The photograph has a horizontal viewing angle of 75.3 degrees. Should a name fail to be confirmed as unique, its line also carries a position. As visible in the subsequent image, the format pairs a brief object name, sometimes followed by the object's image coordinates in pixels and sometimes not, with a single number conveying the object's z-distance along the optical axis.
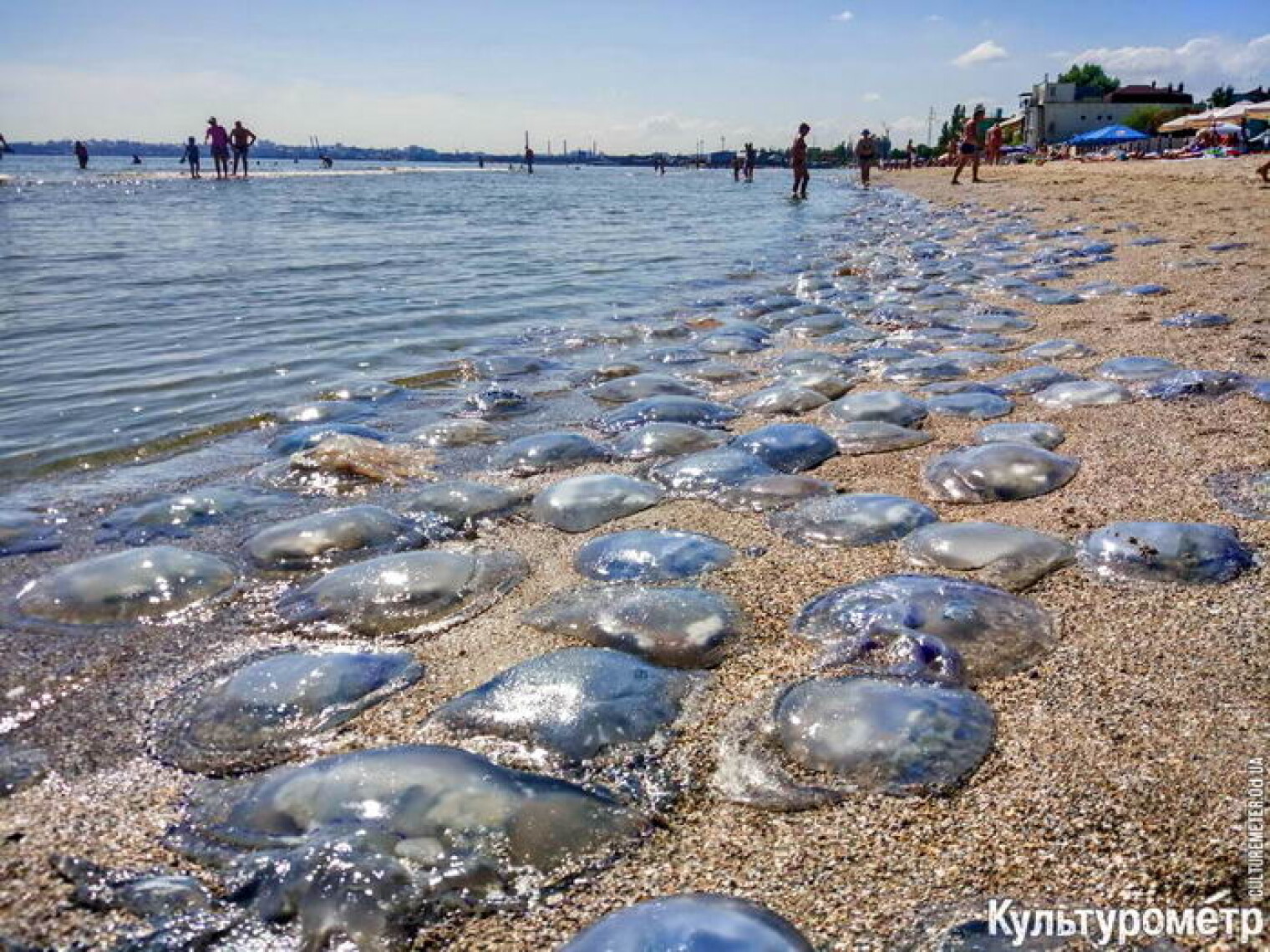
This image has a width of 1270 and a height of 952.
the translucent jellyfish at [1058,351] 4.02
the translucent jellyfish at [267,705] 1.46
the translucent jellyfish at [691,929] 0.96
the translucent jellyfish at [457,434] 3.37
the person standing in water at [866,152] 24.91
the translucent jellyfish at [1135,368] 3.45
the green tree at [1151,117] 46.74
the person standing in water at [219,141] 25.80
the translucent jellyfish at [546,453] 3.00
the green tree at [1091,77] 64.81
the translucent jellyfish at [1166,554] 1.84
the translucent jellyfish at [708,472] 2.64
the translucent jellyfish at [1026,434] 2.84
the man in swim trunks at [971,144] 19.88
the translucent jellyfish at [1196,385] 3.15
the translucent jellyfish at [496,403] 3.87
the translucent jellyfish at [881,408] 3.22
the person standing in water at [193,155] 28.45
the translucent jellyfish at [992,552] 1.95
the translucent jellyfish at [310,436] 3.25
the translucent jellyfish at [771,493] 2.48
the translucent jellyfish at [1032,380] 3.50
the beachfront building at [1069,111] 55.94
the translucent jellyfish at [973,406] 3.25
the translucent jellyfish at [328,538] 2.26
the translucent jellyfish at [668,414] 3.44
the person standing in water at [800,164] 18.74
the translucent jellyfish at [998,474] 2.46
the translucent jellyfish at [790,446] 2.86
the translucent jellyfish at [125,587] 1.98
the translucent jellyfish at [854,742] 1.29
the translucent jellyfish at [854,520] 2.21
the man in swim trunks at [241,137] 26.50
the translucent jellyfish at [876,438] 2.97
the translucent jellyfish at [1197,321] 4.28
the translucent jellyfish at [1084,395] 3.21
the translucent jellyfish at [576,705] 1.42
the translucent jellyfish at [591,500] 2.46
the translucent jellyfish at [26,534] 2.42
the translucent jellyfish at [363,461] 2.95
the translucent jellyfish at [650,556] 2.05
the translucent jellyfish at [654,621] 1.71
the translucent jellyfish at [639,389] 3.96
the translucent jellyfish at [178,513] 2.50
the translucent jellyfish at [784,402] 3.55
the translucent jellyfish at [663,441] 3.06
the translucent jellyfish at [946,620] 1.62
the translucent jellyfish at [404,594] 1.91
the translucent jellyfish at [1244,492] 2.17
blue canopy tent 38.59
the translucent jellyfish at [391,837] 1.09
